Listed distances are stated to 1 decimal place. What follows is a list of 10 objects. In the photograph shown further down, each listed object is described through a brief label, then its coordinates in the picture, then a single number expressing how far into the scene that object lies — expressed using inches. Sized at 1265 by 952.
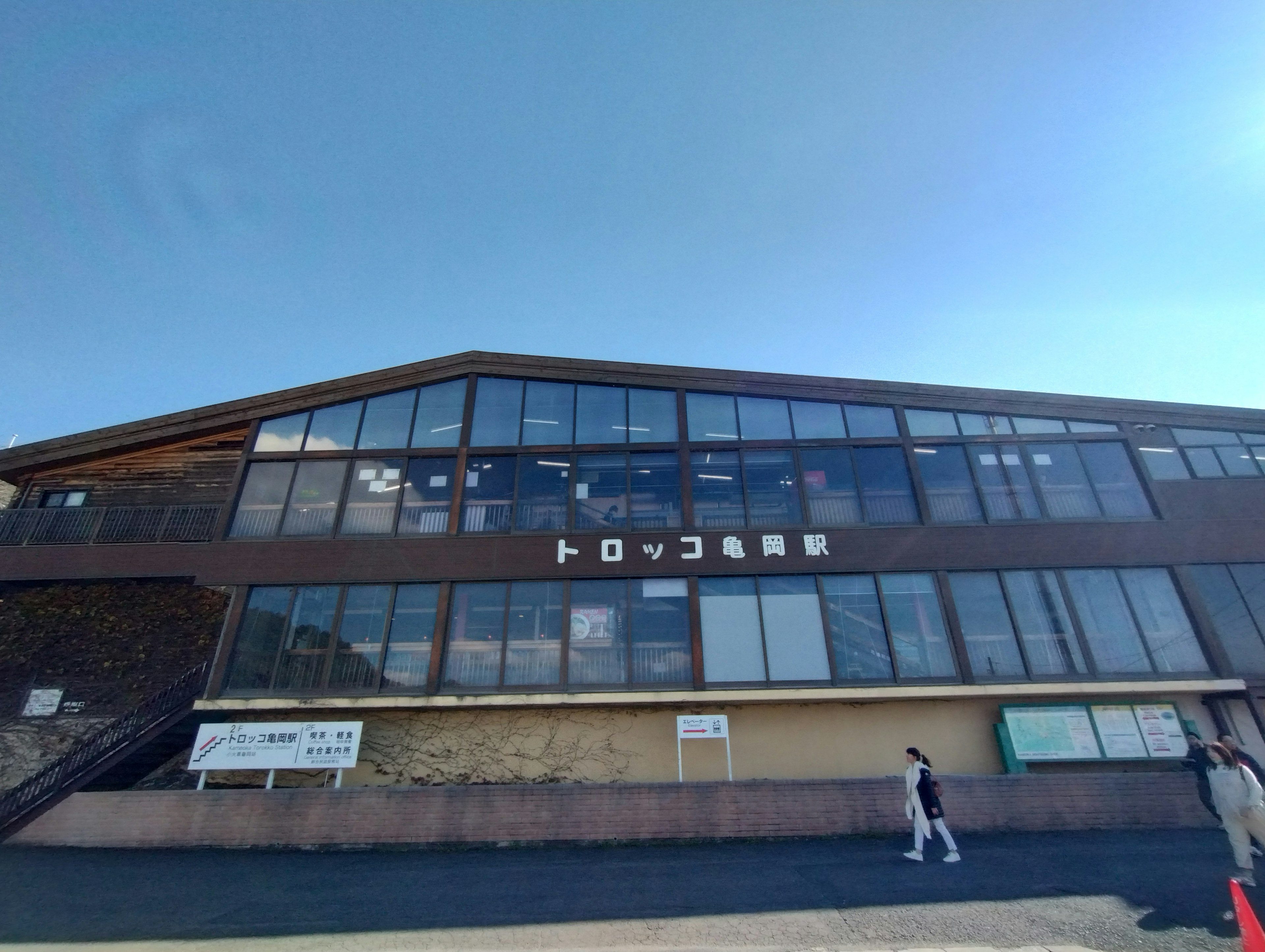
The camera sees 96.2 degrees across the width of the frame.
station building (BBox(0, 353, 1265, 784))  441.7
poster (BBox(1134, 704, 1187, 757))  427.2
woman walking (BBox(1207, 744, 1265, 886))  266.2
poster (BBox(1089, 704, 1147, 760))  426.6
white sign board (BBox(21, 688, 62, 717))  492.7
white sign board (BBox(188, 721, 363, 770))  411.5
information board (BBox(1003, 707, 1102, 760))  425.7
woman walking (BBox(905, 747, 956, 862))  313.6
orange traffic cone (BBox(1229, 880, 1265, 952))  170.7
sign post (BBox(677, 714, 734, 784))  425.7
